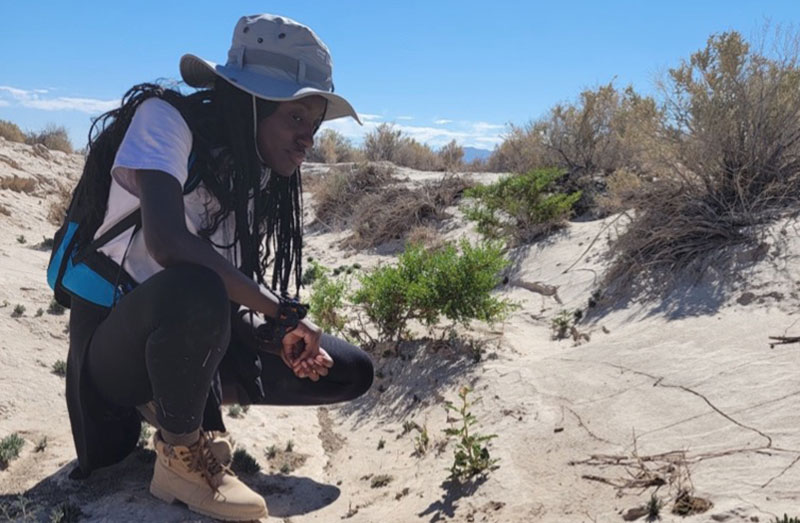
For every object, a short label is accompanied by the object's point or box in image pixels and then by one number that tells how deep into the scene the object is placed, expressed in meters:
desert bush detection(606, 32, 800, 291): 4.96
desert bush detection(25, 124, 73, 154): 18.41
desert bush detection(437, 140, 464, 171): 15.76
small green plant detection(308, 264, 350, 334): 5.05
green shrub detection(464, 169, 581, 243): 7.19
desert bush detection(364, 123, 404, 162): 16.42
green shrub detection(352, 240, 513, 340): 4.59
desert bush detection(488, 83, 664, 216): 9.16
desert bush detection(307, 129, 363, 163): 18.41
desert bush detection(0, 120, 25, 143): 16.88
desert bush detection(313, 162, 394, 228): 10.98
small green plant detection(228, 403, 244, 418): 3.63
